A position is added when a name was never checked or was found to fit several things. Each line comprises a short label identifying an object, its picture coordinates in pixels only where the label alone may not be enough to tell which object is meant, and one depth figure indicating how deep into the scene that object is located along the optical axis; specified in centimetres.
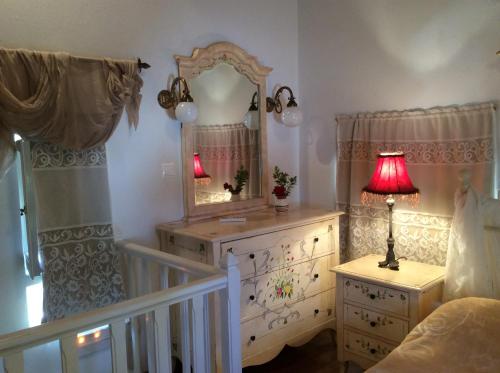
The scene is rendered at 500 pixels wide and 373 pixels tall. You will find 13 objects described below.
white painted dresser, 228
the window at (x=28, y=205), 196
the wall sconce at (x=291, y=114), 290
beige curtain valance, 184
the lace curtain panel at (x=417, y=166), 233
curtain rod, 230
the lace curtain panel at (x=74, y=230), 200
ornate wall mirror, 259
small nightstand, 221
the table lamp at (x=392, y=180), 237
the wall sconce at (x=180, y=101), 239
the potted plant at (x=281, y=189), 280
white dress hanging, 211
